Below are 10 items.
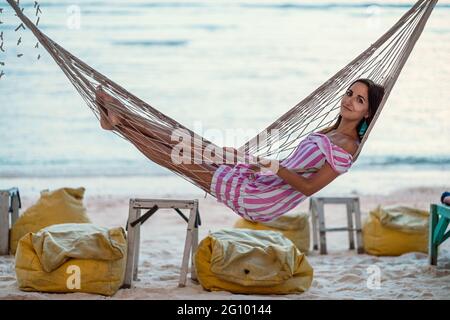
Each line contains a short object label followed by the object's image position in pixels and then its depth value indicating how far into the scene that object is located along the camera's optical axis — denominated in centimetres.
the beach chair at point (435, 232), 621
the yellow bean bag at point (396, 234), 683
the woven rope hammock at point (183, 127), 423
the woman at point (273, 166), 417
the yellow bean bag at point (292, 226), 665
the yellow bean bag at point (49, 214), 640
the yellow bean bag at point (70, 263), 509
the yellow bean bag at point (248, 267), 524
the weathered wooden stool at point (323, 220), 694
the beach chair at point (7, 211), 641
